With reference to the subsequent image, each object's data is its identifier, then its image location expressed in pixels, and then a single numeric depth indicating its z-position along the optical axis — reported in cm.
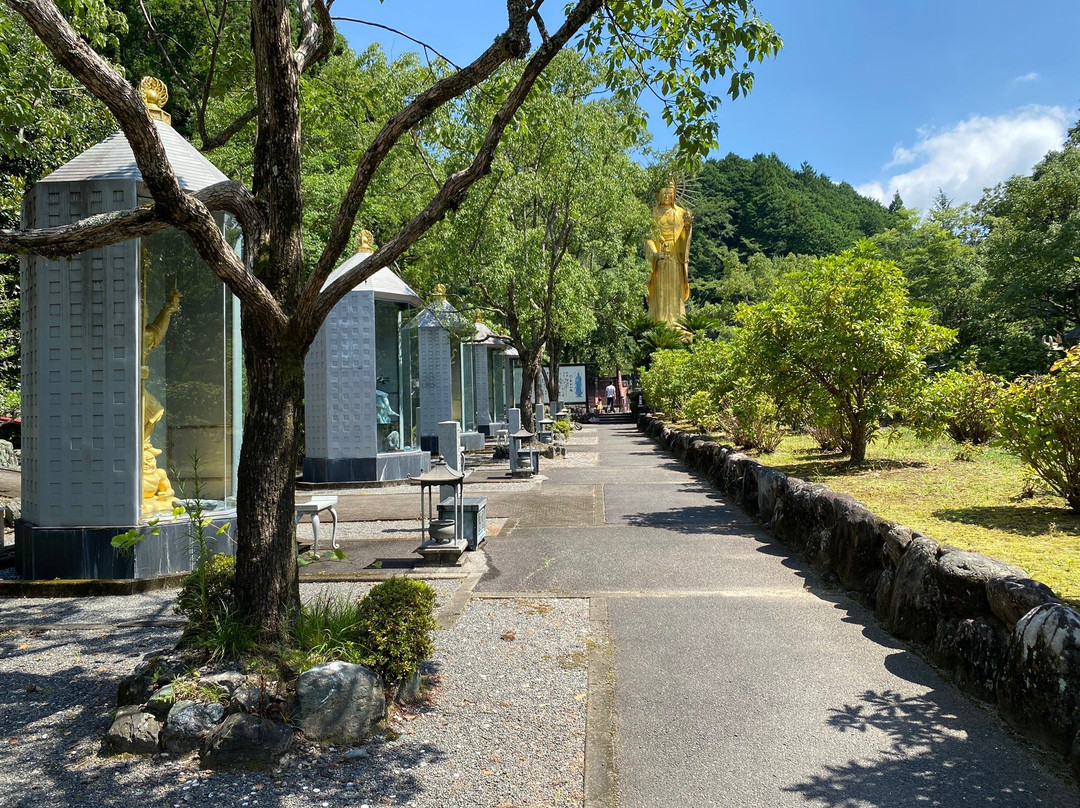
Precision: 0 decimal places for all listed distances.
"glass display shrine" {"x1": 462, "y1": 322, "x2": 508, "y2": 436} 2555
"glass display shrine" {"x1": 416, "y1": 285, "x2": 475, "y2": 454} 2005
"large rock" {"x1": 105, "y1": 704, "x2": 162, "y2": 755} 386
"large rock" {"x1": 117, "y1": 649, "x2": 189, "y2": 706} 412
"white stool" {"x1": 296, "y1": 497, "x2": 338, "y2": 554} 821
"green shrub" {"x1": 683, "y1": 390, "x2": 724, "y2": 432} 2108
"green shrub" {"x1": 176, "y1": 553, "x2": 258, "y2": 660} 436
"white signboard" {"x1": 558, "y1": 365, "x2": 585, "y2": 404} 3428
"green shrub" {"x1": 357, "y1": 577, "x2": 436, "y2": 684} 433
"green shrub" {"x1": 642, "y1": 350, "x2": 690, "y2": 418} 2550
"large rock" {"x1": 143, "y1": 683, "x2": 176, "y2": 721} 396
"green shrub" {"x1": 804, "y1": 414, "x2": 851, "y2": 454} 1195
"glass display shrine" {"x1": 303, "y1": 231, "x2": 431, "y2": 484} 1523
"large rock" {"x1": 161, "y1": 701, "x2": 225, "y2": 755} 386
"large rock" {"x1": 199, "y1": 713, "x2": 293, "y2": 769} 378
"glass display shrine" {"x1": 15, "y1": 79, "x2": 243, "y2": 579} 704
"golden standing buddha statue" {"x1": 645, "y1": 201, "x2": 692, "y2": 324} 4550
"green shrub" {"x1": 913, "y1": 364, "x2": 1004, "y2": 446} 1098
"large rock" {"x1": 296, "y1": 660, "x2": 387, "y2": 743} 397
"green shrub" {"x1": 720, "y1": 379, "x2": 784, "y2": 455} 1497
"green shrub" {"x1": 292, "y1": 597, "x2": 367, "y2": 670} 432
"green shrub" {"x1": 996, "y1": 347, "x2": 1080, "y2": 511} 695
